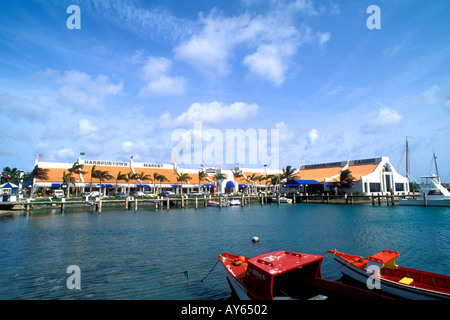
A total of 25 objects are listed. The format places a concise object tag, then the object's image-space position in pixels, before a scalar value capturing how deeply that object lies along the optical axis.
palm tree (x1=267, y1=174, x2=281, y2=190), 86.50
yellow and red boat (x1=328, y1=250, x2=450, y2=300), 10.20
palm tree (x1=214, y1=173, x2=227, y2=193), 81.81
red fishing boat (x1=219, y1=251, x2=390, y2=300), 9.99
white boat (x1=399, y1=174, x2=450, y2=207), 54.41
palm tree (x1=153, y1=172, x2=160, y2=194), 71.38
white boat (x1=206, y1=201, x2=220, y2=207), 61.98
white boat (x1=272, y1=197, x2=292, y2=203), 74.94
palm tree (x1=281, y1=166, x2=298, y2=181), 85.25
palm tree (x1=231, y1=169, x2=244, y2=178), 88.45
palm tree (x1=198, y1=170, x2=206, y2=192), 78.56
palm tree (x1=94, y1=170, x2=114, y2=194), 63.59
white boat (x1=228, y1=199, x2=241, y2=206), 64.36
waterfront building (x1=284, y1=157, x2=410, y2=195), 73.88
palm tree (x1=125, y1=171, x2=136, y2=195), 67.83
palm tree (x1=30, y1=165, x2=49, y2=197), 60.54
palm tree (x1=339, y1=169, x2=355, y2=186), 74.56
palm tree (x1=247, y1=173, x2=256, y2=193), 87.88
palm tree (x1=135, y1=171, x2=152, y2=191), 70.31
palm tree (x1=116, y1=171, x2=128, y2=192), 66.11
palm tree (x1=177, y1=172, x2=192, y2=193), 76.01
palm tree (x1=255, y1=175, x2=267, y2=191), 87.92
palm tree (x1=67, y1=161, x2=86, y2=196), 64.62
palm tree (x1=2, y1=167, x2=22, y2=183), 77.94
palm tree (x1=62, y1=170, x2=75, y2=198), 59.86
